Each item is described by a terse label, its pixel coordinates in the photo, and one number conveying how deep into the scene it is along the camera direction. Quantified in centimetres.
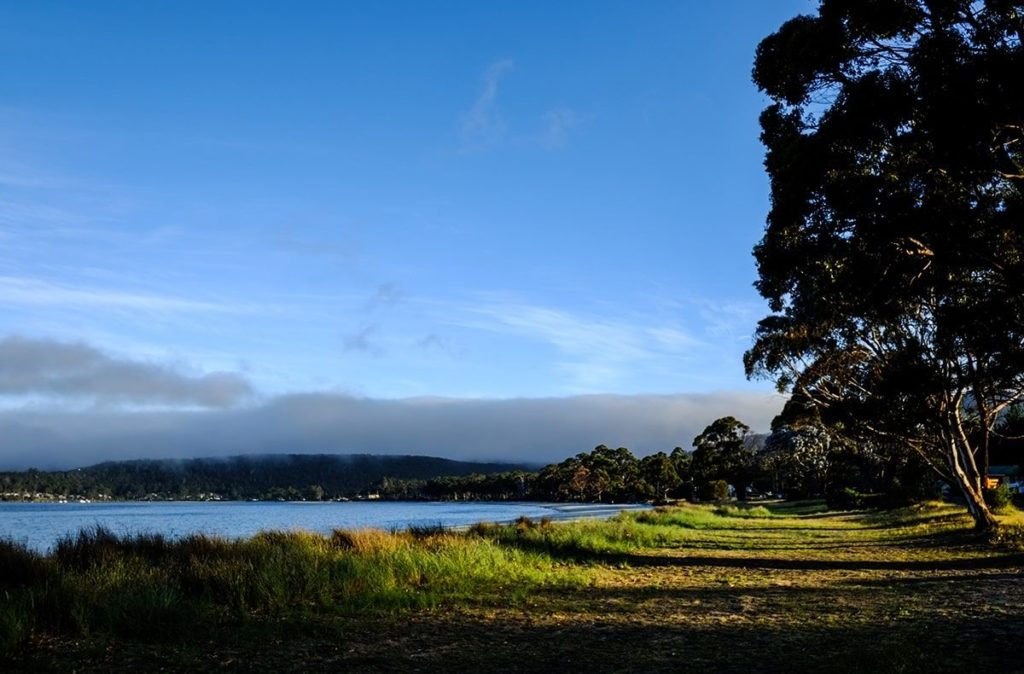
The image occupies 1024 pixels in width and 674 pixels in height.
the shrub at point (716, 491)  8400
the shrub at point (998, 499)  2861
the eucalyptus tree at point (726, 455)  8529
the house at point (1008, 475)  7046
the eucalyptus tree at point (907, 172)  1003
